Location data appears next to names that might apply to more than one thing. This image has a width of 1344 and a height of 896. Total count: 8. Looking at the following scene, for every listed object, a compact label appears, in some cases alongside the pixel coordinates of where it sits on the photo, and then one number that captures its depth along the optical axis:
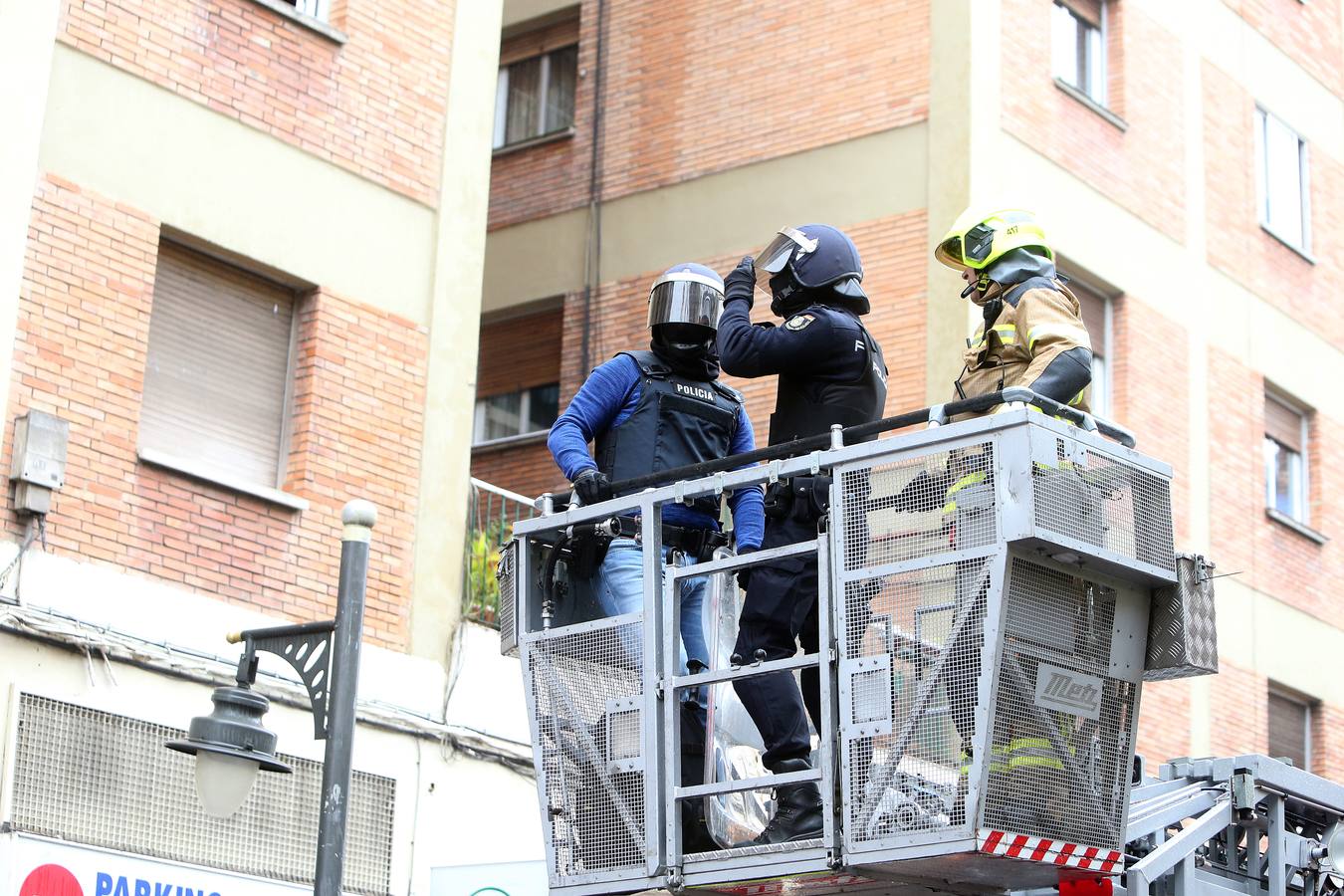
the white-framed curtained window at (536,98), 41.35
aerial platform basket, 13.27
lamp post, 18.67
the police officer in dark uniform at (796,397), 14.18
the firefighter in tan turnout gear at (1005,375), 13.33
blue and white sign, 22.54
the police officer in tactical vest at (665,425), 15.34
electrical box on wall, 23.48
